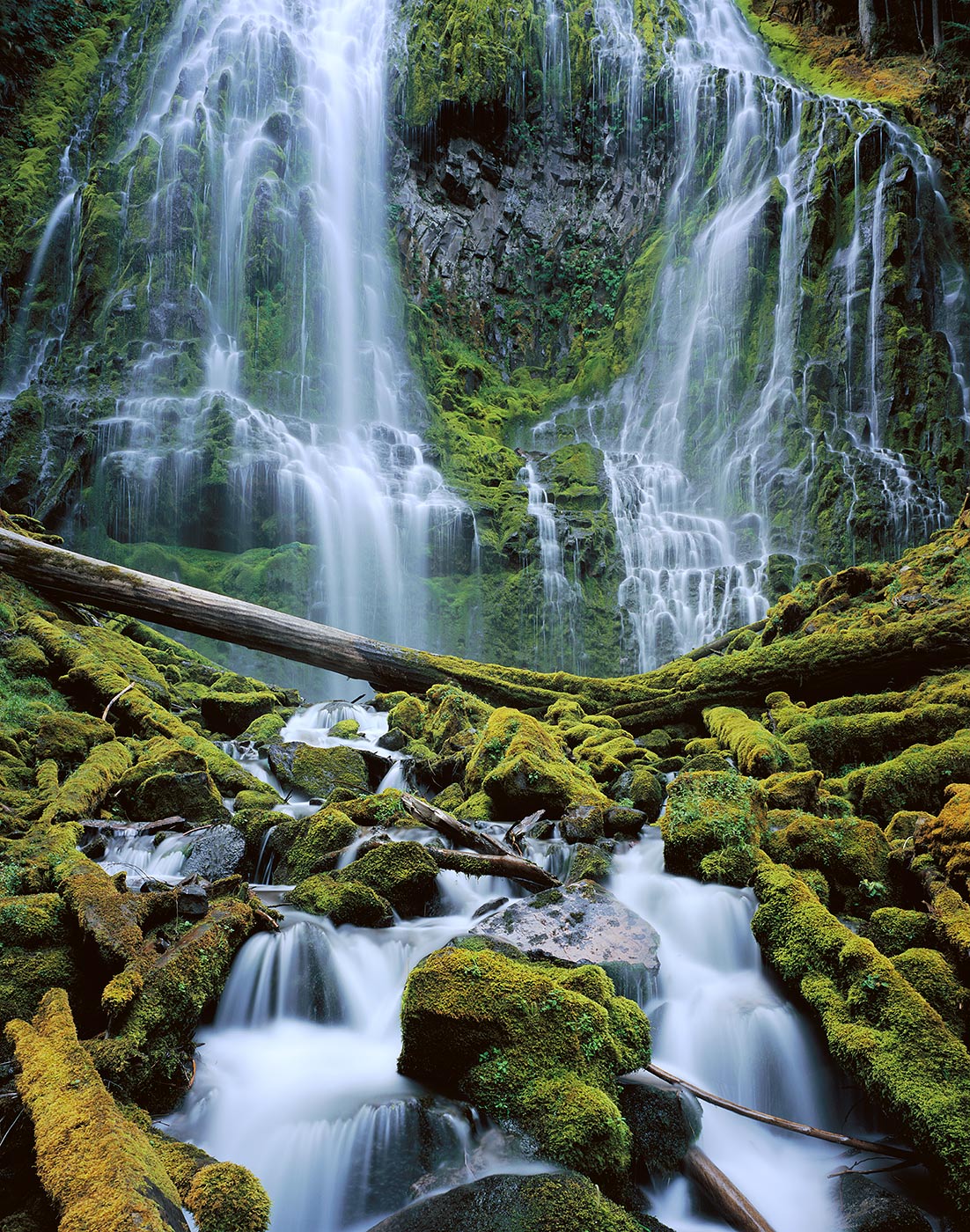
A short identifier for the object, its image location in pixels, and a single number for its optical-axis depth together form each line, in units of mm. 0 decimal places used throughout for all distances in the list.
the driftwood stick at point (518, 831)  5340
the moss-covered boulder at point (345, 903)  4266
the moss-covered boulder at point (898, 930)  3523
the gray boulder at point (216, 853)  4895
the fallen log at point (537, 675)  7176
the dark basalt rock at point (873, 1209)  2604
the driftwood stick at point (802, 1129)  2852
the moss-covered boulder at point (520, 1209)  2305
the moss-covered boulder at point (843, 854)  4016
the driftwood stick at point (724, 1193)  2705
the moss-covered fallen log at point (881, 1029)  2615
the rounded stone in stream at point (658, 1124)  2879
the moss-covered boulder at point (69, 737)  6164
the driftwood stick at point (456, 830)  5020
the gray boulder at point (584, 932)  3766
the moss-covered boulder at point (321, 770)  7121
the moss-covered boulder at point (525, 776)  5934
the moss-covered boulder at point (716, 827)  4539
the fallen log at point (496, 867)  4746
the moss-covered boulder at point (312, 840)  4906
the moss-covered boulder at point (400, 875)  4492
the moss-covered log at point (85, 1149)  1863
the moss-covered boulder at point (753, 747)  6141
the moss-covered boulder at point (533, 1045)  2684
